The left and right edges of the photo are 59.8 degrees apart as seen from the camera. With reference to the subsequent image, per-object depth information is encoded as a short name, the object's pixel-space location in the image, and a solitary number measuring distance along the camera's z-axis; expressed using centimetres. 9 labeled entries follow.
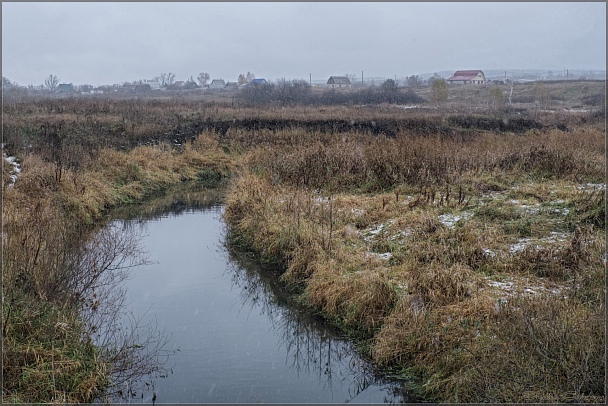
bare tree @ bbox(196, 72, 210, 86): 13200
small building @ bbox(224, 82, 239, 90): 9654
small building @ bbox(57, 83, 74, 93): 11819
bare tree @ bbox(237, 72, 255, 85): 10681
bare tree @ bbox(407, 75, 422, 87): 9352
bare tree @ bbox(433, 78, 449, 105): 5169
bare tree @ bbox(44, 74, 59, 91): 11125
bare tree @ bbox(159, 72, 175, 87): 13000
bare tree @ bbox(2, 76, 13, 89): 8388
